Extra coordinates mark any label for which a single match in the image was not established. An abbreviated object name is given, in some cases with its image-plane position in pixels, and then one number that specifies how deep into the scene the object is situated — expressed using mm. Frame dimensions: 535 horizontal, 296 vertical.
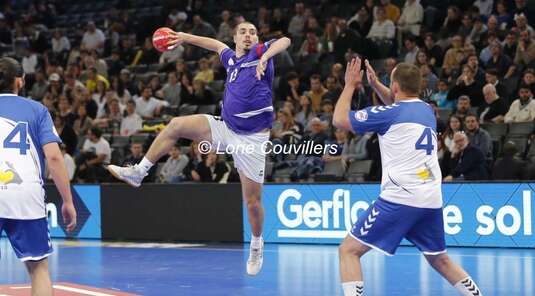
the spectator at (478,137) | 15227
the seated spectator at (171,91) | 20703
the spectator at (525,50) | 16844
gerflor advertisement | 14312
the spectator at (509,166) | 14695
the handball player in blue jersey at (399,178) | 7582
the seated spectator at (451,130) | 15406
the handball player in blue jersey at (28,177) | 6875
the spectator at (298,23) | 21422
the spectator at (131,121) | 20109
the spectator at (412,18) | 19547
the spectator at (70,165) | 19266
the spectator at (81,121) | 20859
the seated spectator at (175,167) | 17766
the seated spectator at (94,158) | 19047
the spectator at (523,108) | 15602
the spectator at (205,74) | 20875
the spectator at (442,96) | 16892
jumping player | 10062
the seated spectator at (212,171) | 17297
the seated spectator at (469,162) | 14938
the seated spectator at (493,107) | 16188
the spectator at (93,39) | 25328
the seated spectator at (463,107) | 15773
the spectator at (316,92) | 17891
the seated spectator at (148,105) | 20391
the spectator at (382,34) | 19462
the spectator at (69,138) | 20031
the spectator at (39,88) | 23438
